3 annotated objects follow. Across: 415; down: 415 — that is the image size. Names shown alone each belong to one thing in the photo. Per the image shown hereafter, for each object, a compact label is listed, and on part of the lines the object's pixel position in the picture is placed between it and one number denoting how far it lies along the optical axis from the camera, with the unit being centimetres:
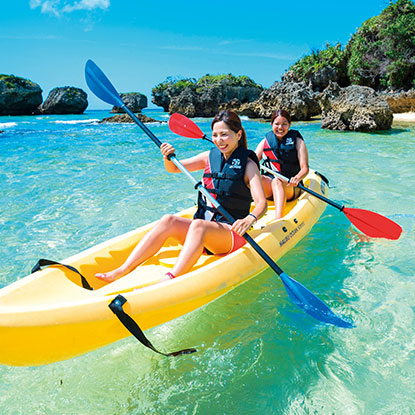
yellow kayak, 154
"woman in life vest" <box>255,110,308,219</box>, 347
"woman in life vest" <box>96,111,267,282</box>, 214
